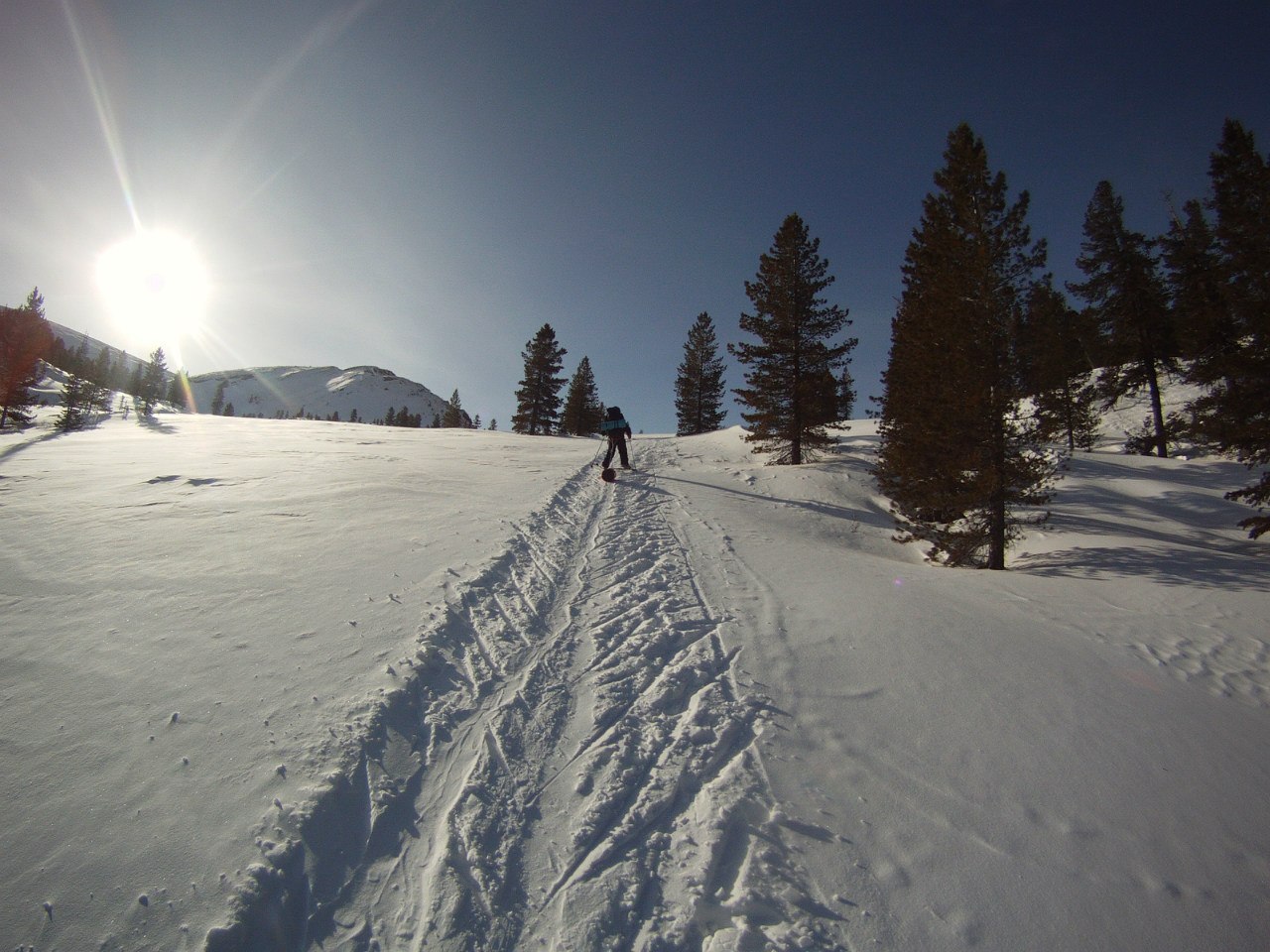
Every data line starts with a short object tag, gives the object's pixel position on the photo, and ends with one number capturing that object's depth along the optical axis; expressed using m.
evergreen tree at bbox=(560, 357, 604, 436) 41.53
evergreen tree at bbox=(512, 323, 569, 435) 35.81
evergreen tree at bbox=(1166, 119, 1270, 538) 9.20
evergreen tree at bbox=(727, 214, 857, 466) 17.08
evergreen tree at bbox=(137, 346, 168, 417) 56.97
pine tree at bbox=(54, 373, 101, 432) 24.66
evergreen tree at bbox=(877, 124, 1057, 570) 8.45
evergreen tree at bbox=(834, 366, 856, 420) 32.72
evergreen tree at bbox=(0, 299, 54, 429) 25.72
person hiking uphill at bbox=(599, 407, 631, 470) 13.86
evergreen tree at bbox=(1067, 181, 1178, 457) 20.11
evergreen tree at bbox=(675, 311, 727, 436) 38.94
